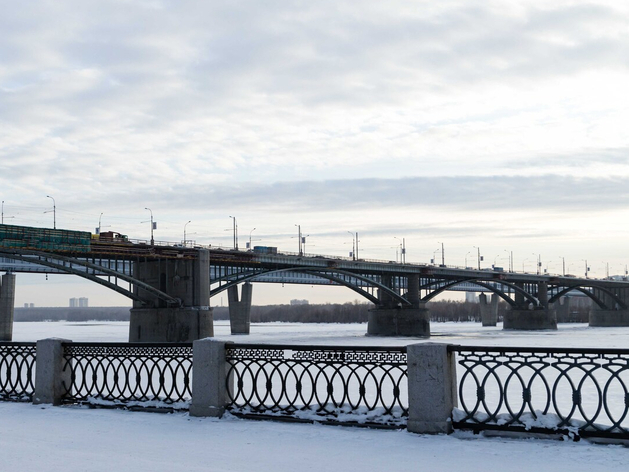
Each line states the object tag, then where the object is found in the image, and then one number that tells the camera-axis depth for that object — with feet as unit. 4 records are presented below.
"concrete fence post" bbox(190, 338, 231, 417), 37.24
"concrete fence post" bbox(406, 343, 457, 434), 32.50
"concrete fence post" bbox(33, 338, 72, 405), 42.14
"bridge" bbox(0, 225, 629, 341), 162.09
